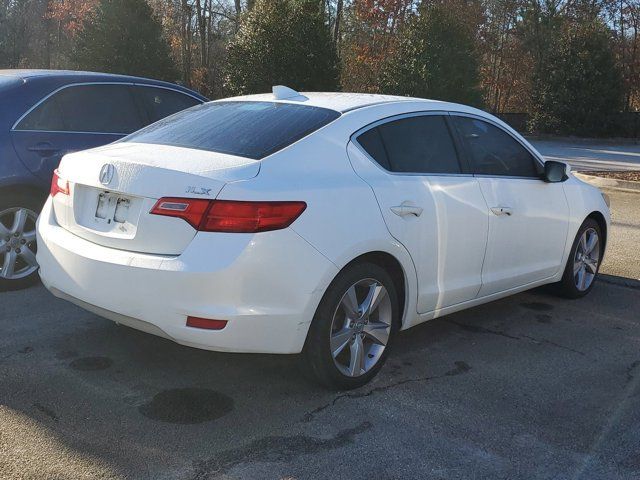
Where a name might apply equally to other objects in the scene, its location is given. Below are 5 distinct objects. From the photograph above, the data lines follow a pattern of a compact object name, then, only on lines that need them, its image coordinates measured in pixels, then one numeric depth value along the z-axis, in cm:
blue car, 537
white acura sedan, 338
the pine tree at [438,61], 2445
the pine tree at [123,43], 2080
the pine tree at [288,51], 1792
